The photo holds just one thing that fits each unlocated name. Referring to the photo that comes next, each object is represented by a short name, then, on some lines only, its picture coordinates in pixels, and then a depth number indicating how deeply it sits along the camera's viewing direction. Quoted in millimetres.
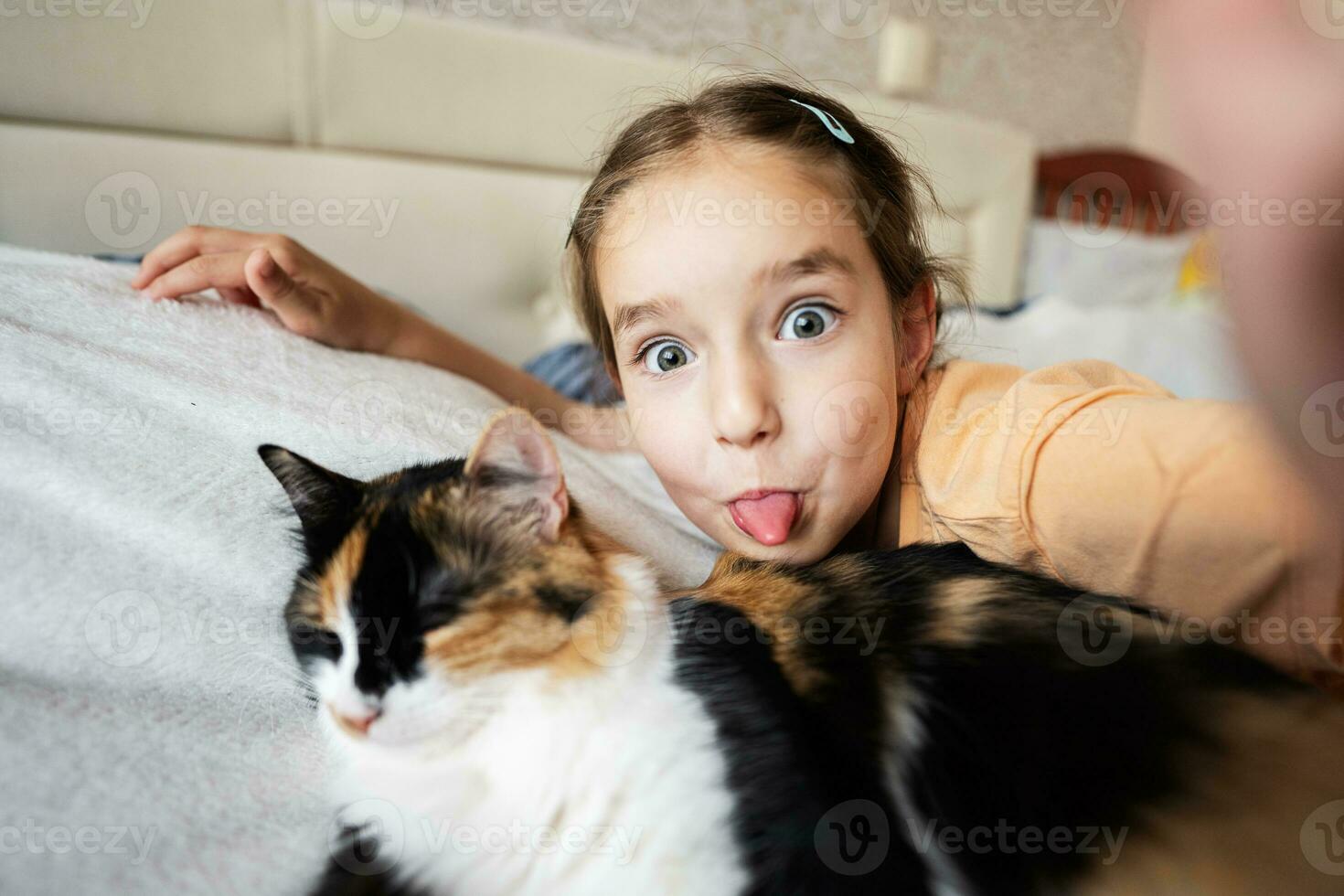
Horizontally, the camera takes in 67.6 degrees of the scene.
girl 319
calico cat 261
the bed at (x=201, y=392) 277
